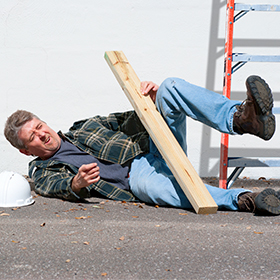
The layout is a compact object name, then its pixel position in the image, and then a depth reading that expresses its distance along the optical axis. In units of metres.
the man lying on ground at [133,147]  3.93
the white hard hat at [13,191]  4.76
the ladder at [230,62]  5.47
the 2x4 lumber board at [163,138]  4.13
